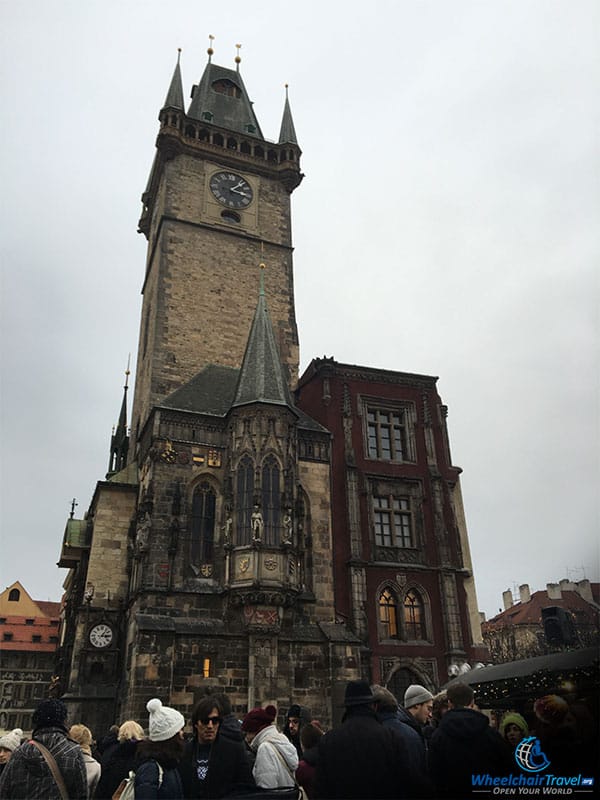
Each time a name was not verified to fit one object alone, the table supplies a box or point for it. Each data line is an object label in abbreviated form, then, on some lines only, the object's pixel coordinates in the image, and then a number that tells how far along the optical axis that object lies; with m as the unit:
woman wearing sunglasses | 4.76
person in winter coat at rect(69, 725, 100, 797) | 5.93
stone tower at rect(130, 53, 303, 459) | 28.36
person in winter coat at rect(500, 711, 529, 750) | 5.81
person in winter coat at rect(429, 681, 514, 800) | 4.45
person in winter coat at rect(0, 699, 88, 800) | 4.54
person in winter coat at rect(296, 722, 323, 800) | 5.28
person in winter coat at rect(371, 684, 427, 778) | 4.40
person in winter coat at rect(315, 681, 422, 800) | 4.04
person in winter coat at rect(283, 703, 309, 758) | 8.63
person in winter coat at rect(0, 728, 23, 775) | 6.32
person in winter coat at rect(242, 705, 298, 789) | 5.24
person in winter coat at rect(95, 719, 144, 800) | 5.67
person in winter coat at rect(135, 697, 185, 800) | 4.61
